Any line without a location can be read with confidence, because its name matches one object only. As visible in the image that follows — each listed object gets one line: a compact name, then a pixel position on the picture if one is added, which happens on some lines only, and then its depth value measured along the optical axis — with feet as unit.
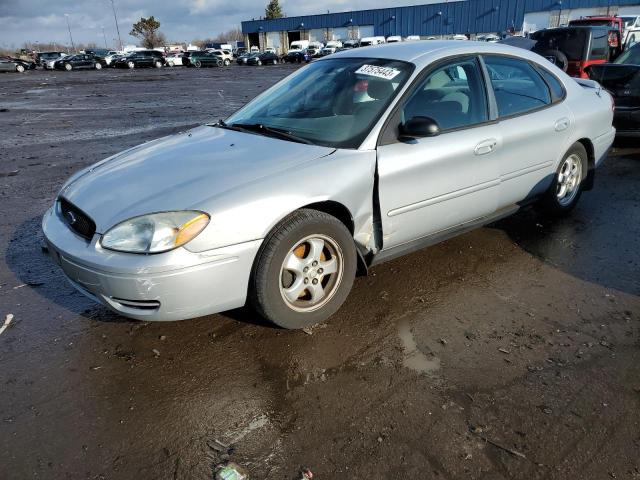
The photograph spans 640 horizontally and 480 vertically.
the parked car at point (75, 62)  139.23
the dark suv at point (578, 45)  34.55
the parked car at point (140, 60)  147.54
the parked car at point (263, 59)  162.61
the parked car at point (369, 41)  151.94
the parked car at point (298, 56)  169.17
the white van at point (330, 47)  158.53
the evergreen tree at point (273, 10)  302.45
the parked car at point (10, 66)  127.66
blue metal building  161.48
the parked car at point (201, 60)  153.48
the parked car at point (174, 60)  159.43
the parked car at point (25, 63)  131.68
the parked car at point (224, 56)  164.76
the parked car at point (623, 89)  24.41
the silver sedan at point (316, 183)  8.49
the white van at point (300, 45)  196.54
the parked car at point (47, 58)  142.82
